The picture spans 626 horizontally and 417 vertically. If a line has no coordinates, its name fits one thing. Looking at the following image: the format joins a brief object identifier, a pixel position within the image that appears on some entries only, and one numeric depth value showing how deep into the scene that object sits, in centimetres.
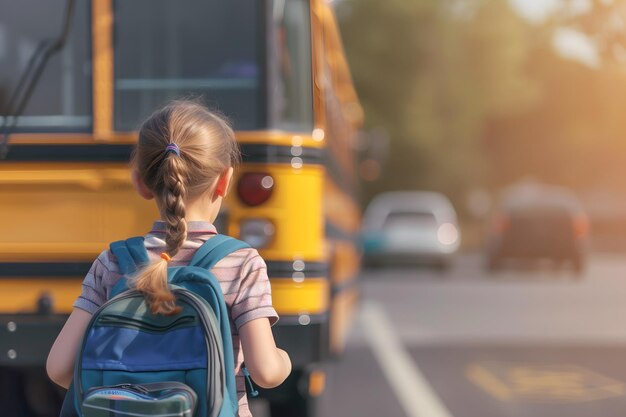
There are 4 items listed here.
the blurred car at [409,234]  3902
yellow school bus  844
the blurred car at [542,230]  3797
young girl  438
